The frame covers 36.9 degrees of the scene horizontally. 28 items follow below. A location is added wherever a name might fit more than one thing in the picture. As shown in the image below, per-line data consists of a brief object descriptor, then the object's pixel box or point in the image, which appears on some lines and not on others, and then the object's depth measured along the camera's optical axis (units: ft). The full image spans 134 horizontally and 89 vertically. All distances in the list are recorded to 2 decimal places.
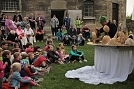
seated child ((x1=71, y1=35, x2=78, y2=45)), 43.14
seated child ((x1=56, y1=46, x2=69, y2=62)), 28.88
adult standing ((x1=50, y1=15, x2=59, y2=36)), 50.31
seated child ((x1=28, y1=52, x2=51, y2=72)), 24.13
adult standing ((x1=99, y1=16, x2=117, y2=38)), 22.24
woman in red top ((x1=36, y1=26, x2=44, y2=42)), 44.81
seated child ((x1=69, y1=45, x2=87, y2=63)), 28.57
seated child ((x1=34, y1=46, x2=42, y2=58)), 26.66
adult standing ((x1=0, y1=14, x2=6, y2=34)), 38.56
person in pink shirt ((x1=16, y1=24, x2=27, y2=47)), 34.60
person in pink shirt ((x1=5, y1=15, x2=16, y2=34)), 35.87
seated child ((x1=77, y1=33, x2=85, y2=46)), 42.83
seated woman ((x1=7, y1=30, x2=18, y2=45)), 32.61
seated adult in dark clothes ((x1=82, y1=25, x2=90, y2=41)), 49.02
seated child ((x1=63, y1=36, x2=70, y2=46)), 42.03
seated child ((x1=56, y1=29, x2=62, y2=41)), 46.52
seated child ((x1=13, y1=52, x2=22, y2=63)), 20.97
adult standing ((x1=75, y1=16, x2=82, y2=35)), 52.11
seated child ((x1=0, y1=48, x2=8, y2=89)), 17.46
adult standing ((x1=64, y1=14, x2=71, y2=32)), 51.64
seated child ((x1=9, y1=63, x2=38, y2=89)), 18.26
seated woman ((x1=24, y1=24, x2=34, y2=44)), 38.15
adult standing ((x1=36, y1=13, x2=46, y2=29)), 49.66
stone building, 57.80
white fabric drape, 21.11
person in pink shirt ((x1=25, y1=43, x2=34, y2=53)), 27.06
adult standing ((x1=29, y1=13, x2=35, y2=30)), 48.25
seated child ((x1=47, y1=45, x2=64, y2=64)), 27.58
